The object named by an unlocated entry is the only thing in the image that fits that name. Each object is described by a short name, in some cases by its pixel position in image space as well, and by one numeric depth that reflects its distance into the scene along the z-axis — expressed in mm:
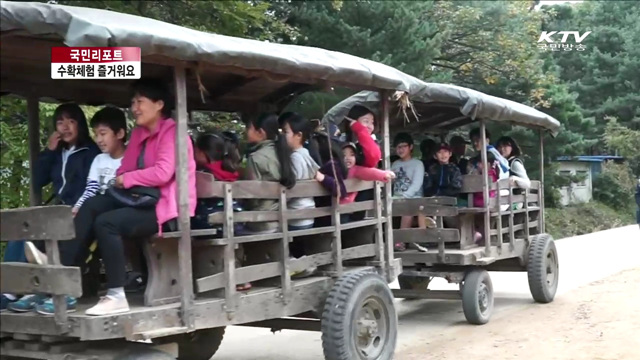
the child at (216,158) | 5730
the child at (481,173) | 9180
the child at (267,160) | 5672
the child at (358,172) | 6812
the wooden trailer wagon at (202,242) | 4312
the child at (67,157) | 5453
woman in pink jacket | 4715
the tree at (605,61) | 34125
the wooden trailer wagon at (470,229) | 8547
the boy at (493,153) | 9664
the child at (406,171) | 9242
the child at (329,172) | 6215
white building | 29836
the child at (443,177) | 9328
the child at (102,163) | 4820
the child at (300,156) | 6027
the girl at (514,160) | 9978
